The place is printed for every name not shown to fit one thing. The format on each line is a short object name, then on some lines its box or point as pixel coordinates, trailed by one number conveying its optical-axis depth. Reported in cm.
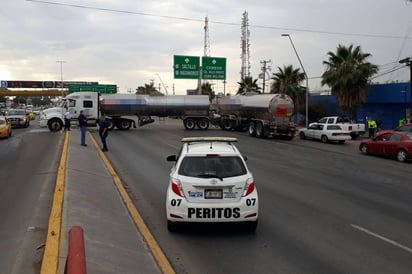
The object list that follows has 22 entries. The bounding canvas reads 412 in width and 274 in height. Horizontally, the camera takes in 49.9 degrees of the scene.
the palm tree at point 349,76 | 3838
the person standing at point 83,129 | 2080
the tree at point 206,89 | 9680
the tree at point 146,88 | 13452
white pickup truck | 3525
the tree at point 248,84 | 6700
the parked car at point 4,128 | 2743
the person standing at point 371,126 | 3486
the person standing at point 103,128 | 1984
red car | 2134
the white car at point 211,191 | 724
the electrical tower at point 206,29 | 7963
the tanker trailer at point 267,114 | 3322
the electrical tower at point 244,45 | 9296
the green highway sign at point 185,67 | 4434
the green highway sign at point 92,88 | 6194
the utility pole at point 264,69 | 8244
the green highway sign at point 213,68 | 4512
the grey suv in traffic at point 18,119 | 3967
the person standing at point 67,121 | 3142
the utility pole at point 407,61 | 3264
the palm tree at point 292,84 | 5041
